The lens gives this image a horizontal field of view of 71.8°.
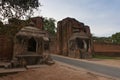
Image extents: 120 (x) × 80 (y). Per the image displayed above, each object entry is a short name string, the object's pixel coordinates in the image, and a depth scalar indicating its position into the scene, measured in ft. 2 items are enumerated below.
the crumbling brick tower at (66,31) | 60.76
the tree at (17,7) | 16.85
